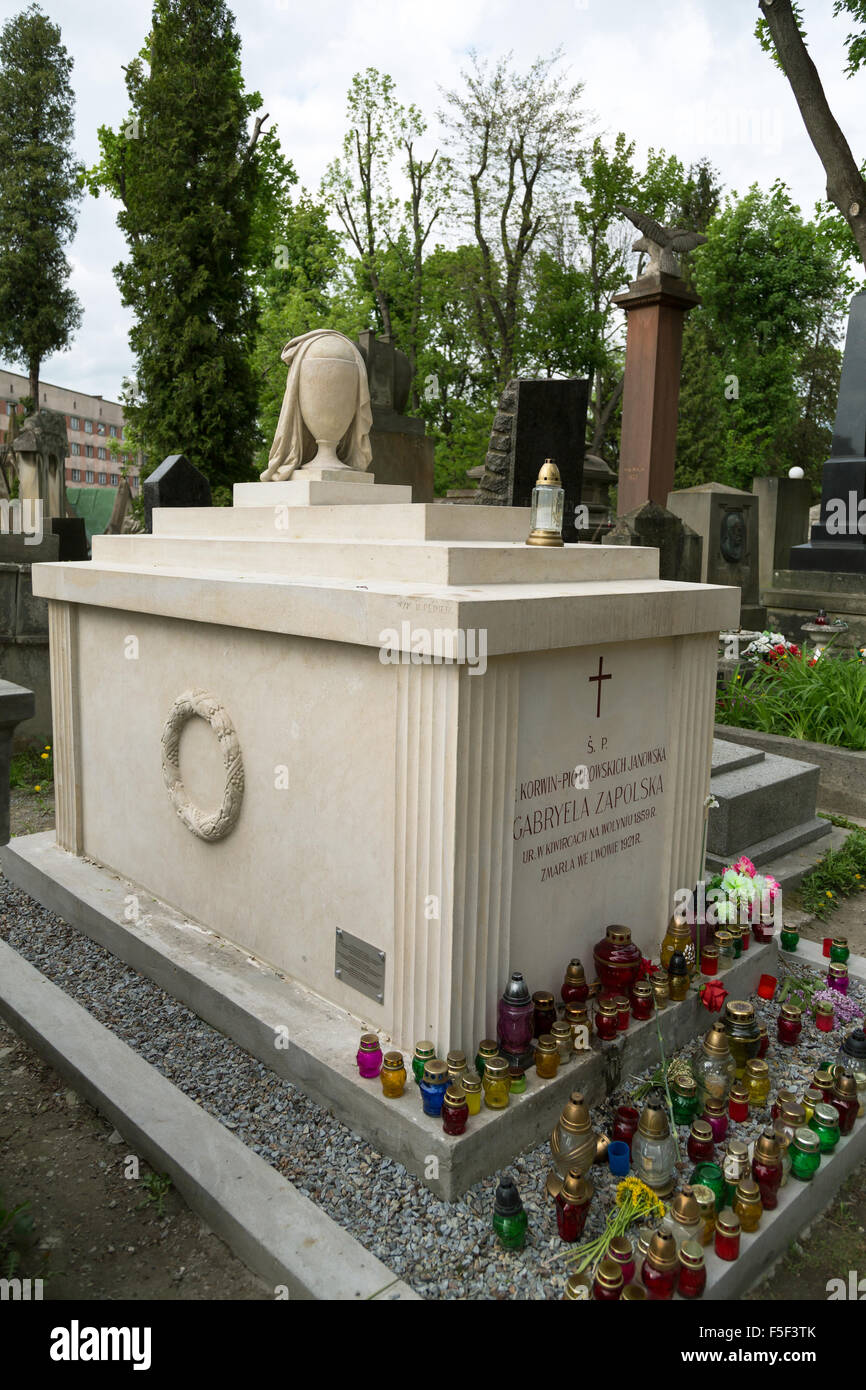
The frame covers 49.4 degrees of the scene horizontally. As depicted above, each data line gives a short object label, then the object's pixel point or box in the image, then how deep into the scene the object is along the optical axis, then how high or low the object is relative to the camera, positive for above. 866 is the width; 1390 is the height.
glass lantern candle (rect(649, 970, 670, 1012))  3.62 -1.63
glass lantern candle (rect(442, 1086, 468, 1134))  2.83 -1.65
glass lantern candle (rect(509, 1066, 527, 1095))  3.09 -1.70
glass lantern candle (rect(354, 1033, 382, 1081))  3.11 -1.64
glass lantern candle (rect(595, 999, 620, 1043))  3.37 -1.64
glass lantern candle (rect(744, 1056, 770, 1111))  3.29 -1.80
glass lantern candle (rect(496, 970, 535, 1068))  3.15 -1.53
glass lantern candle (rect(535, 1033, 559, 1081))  3.14 -1.64
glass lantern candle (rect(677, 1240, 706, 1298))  2.47 -1.85
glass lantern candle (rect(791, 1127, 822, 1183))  2.95 -1.83
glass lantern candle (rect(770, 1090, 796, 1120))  3.14 -1.77
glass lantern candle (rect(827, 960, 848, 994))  4.11 -1.79
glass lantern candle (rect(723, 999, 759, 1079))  3.45 -1.71
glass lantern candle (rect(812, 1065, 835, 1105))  3.27 -1.78
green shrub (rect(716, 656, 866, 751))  7.16 -1.08
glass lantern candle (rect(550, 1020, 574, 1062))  3.19 -1.61
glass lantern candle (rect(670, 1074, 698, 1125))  3.21 -1.82
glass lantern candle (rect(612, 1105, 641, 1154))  3.11 -1.84
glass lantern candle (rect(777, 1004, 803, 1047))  3.75 -1.81
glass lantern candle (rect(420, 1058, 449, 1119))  2.89 -1.62
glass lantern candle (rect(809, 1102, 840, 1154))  3.07 -1.82
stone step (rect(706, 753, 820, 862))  5.41 -1.41
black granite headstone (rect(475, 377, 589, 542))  4.78 +0.65
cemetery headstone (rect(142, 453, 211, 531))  6.45 +0.47
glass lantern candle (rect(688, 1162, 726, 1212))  2.79 -1.81
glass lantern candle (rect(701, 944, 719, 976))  3.92 -1.64
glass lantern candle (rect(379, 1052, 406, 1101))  2.98 -1.62
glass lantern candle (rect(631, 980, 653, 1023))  3.56 -1.65
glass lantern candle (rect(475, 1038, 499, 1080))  3.04 -1.58
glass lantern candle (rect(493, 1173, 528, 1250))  2.66 -1.84
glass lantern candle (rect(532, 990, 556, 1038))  3.29 -1.57
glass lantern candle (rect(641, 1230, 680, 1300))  2.46 -1.83
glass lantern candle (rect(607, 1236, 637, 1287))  2.50 -1.83
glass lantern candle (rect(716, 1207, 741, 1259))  2.60 -1.85
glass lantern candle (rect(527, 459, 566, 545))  3.70 +0.21
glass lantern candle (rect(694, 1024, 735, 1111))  3.37 -1.79
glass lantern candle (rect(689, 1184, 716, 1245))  2.65 -1.80
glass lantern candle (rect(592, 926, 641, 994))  3.57 -1.50
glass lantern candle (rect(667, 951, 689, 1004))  3.72 -1.63
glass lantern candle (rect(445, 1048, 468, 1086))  2.94 -1.57
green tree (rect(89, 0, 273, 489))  16.33 +5.34
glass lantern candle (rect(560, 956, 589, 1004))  3.43 -1.53
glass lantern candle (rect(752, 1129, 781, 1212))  2.82 -1.80
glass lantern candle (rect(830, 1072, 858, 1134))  3.23 -1.82
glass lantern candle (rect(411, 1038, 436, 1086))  3.01 -1.59
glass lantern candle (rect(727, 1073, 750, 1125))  3.24 -1.85
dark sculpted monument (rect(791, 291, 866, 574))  10.76 +1.04
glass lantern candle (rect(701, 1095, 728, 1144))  3.13 -1.83
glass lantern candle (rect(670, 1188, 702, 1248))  2.59 -1.79
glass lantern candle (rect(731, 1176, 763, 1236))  2.70 -1.82
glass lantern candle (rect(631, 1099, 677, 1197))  2.84 -1.78
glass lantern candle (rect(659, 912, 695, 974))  3.81 -1.52
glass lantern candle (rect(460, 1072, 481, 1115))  2.93 -1.64
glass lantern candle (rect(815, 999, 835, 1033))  3.84 -1.82
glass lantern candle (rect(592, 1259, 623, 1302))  2.42 -1.84
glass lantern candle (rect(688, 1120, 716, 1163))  3.01 -1.84
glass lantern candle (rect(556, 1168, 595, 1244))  2.66 -1.81
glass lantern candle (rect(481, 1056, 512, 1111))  2.98 -1.65
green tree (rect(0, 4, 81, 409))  24.22 +9.30
